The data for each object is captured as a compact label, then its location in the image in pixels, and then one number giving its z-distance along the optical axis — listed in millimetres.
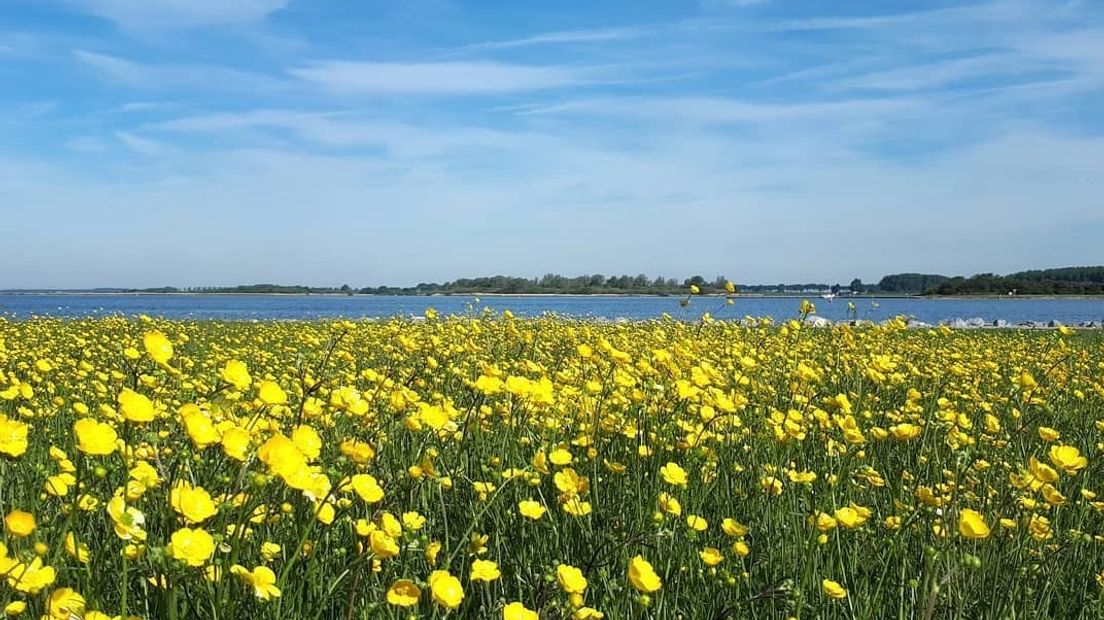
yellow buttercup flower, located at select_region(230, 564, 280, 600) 795
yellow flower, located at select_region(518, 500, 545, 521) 974
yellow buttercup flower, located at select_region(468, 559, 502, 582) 863
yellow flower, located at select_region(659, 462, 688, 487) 1059
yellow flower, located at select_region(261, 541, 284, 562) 946
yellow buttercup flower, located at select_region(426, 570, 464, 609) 764
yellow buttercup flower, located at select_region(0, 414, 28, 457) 784
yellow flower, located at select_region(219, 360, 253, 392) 896
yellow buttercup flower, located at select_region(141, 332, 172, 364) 916
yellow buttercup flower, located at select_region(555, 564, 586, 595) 793
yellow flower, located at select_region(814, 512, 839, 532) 983
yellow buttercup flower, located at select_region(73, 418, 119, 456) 776
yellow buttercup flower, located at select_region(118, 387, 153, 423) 790
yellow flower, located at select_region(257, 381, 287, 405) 925
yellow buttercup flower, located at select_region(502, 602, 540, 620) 769
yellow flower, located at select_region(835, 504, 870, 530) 989
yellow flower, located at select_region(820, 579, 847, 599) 904
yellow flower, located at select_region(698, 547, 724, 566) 987
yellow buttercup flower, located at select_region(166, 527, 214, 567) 754
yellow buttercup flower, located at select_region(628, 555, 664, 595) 799
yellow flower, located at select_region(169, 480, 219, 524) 775
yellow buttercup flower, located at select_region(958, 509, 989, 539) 842
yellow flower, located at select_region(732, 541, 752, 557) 998
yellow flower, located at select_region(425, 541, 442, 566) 899
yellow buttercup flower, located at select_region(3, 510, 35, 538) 742
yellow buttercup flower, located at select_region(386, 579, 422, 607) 801
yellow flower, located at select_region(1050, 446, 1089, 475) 1017
